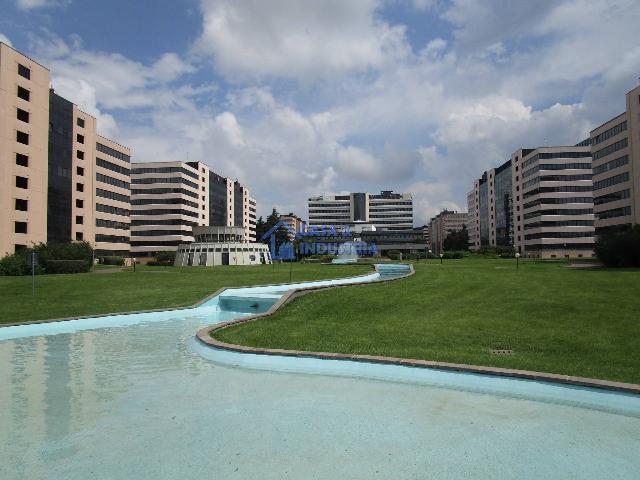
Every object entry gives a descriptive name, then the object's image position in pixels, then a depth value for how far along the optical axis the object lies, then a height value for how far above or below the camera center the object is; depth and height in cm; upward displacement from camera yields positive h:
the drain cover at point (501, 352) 1134 -292
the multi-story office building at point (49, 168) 5456 +1345
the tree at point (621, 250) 4006 -63
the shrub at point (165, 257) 8731 -125
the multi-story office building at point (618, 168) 6902 +1342
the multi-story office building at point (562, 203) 11150 +1125
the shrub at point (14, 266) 4200 -127
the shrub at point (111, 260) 7356 -148
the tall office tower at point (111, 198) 8469 +1159
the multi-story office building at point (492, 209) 14212 +1400
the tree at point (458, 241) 16662 +206
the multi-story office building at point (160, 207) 11794 +1264
